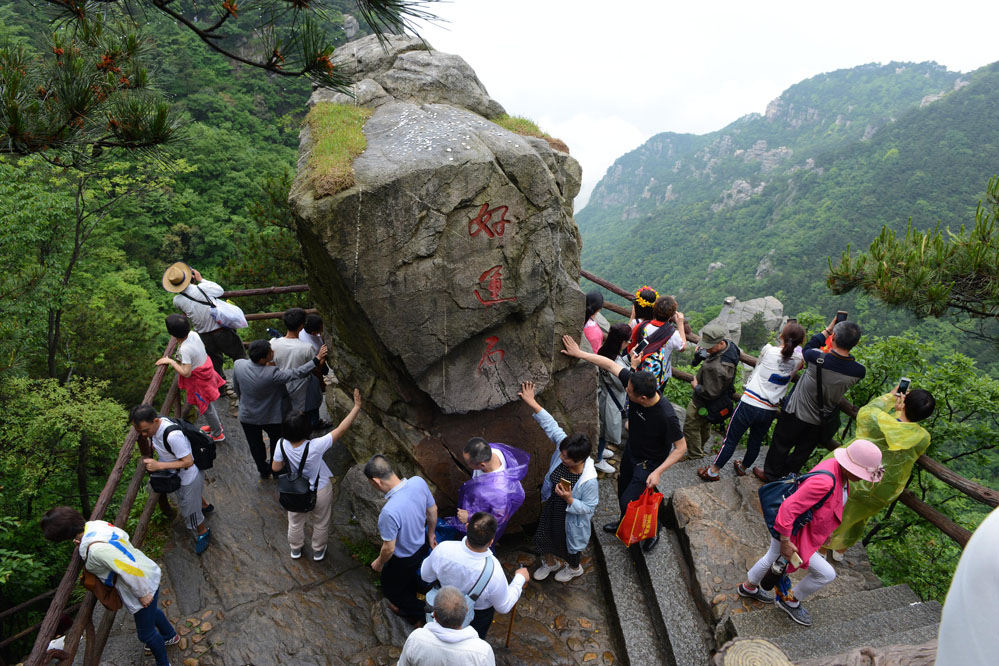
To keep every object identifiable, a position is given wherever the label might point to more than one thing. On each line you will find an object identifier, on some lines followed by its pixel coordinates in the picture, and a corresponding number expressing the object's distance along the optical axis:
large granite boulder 4.01
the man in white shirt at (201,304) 5.54
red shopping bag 4.19
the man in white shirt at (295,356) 5.11
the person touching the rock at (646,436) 3.95
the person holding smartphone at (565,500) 3.88
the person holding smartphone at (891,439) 3.62
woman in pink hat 3.27
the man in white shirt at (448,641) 2.59
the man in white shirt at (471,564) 3.05
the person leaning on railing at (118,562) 3.31
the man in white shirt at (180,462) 4.08
